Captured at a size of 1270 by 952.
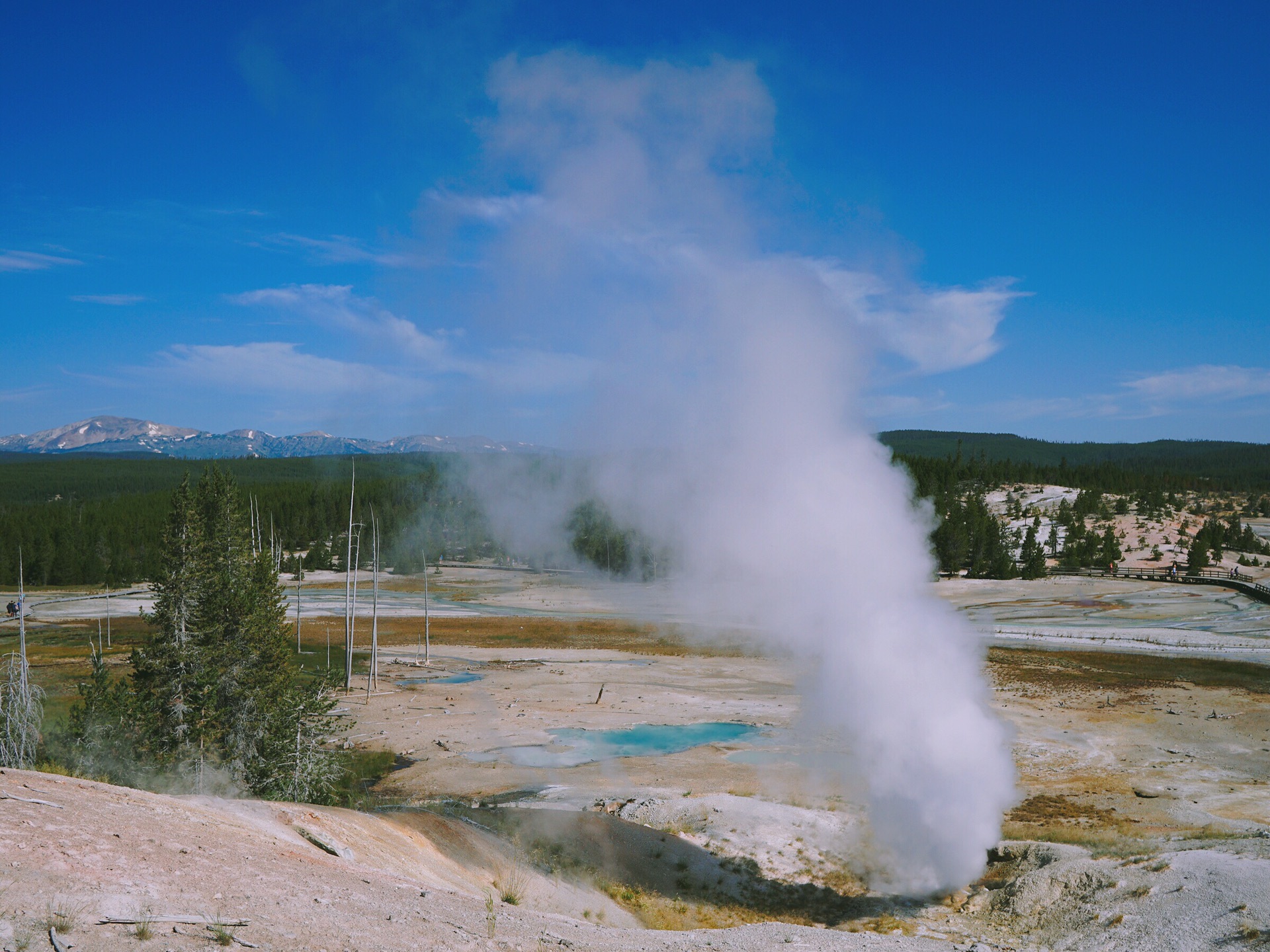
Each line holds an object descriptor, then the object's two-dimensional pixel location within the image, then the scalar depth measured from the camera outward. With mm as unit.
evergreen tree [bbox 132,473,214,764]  23031
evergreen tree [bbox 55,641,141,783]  21156
